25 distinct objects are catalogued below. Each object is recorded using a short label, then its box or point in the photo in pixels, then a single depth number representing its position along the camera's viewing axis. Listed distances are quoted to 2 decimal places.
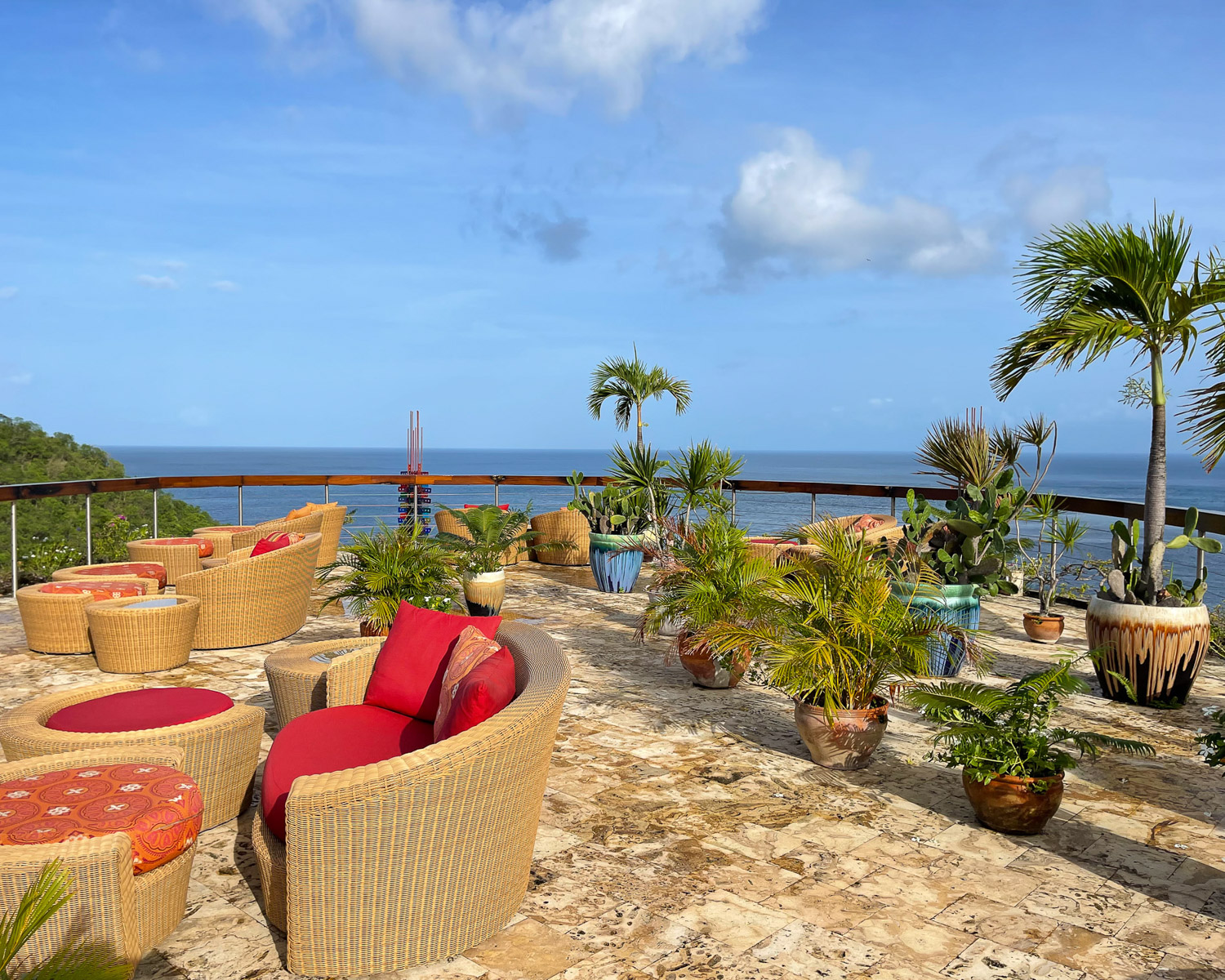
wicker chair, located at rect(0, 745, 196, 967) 1.69
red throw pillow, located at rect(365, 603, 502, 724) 2.73
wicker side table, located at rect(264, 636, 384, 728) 3.16
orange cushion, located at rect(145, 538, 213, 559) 6.95
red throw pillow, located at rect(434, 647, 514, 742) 2.08
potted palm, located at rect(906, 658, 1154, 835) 2.68
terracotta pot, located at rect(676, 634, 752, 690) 4.37
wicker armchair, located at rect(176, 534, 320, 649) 5.08
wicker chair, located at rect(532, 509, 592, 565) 8.92
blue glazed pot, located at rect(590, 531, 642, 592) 7.36
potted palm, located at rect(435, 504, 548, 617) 6.09
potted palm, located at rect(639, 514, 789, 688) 4.09
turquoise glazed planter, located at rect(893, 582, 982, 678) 4.59
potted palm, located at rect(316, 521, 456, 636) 4.18
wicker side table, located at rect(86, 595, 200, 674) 4.56
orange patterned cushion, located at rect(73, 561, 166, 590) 5.96
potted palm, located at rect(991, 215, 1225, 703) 4.03
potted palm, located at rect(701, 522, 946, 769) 3.19
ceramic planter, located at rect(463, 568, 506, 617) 6.08
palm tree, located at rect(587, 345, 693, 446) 9.41
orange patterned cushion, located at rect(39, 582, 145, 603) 5.15
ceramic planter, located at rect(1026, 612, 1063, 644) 5.51
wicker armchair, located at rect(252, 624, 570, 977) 1.75
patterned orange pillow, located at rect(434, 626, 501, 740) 2.31
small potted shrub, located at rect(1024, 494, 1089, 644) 5.51
